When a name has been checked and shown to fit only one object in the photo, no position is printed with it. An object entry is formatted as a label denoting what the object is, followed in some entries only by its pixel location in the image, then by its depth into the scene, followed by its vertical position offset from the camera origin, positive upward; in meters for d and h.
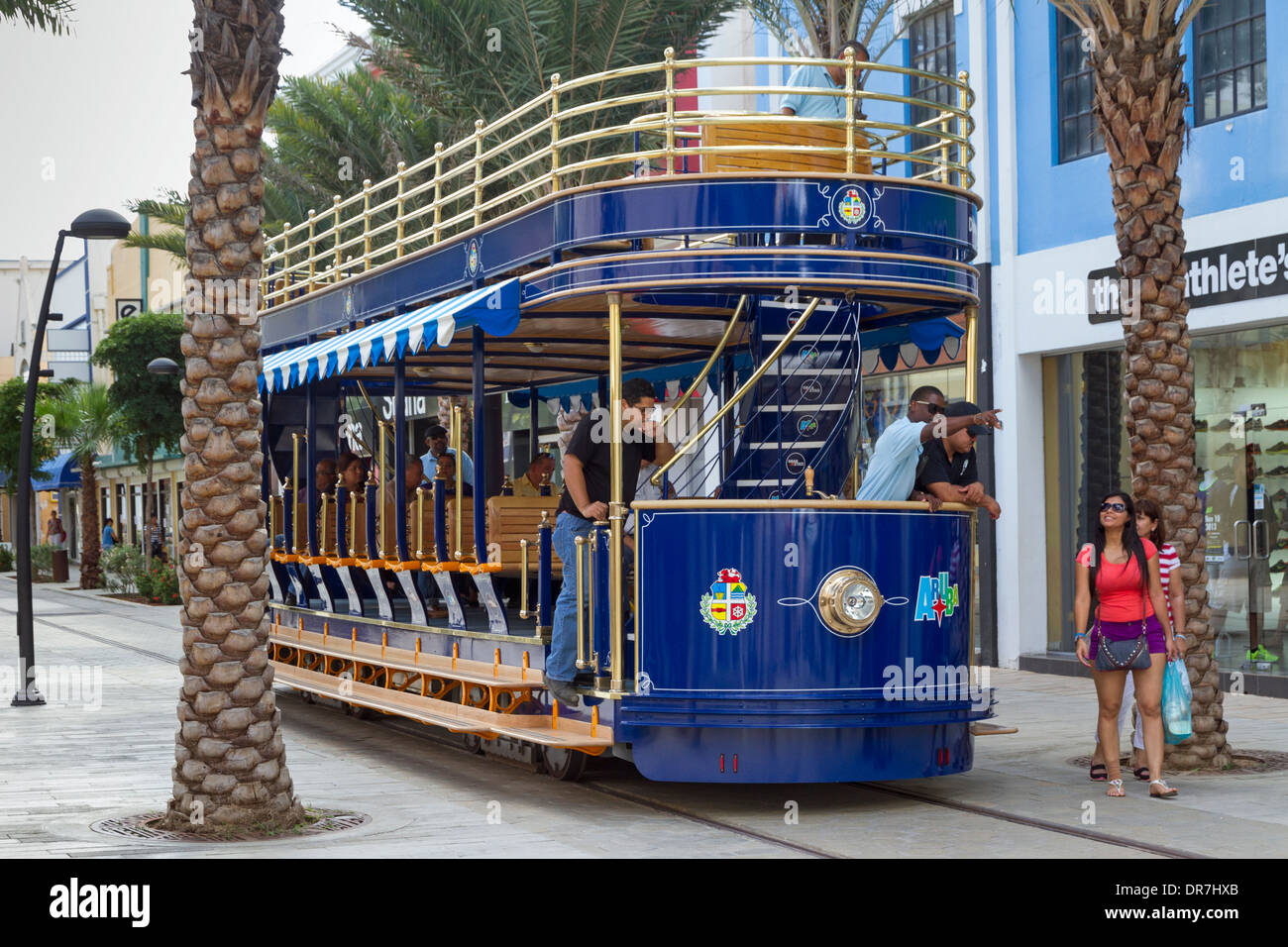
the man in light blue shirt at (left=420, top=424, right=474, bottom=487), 14.08 +0.52
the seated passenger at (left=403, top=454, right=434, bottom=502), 14.02 +0.34
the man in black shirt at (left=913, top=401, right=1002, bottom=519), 9.62 +0.20
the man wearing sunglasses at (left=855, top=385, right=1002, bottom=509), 9.48 +0.28
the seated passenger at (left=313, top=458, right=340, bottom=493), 15.23 +0.35
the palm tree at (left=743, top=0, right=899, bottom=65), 17.50 +5.25
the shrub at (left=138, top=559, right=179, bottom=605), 34.94 -1.43
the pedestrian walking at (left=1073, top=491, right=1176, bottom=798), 9.77 -0.71
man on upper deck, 14.91 +3.70
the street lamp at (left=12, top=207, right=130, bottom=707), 15.84 +0.52
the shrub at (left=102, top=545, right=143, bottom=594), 38.00 -1.13
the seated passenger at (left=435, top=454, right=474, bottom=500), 13.27 +0.33
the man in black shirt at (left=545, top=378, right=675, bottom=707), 9.83 +0.18
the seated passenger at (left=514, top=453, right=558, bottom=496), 13.66 +0.29
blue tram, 9.22 +0.12
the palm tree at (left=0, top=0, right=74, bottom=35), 13.05 +4.00
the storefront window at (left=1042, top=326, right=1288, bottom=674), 15.06 +0.13
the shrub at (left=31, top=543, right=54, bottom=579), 49.03 -1.16
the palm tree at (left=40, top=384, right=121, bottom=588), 42.88 +2.27
